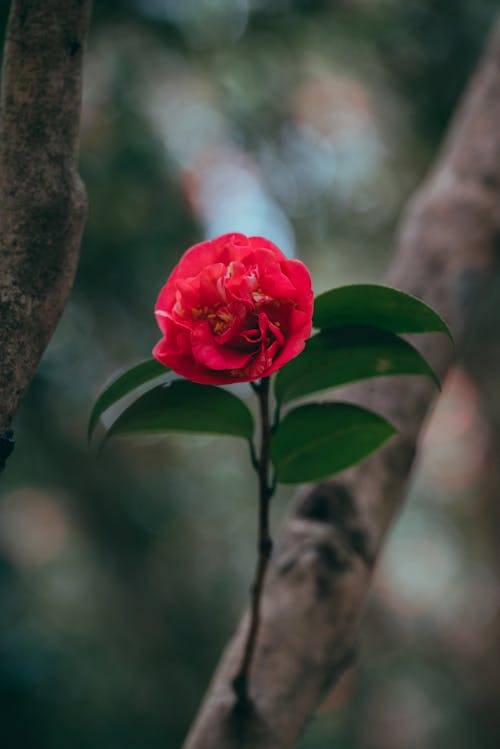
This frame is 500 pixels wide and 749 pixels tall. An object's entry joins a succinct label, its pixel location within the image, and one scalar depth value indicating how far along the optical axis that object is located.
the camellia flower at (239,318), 1.00
